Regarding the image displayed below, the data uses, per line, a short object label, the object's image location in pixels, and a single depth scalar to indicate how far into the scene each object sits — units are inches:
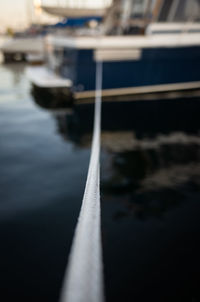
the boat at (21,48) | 853.2
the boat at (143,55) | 357.7
